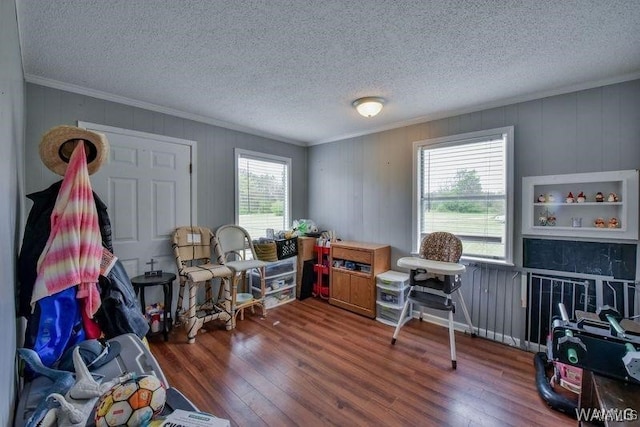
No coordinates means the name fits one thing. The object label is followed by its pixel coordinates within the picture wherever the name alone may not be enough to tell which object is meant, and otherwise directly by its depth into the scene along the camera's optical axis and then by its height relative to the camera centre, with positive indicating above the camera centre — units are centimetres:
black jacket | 141 -16
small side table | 246 -69
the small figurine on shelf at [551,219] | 242 -8
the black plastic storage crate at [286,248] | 355 -50
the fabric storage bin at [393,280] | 305 -80
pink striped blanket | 131 -17
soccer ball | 87 -65
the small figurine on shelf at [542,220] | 245 -9
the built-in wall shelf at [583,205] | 209 +4
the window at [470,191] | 268 +21
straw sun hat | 160 +40
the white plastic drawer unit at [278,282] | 352 -96
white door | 258 +20
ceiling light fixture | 257 +102
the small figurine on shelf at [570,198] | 230 +10
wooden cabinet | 324 -78
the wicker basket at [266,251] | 339 -50
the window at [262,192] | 366 +28
